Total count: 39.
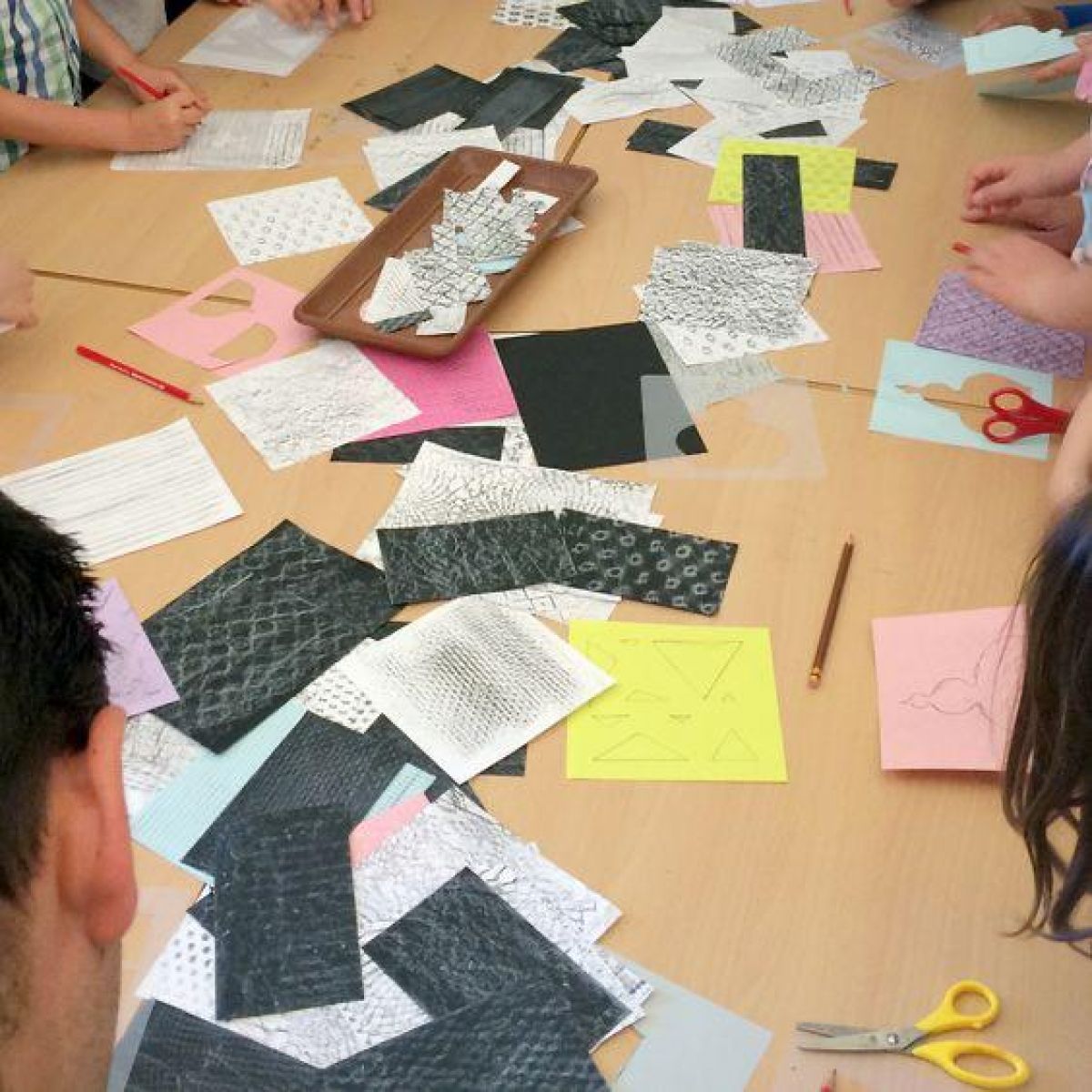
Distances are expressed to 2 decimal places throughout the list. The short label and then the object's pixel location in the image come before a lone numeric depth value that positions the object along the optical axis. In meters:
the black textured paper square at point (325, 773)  1.04
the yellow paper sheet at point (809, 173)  1.67
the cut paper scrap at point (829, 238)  1.57
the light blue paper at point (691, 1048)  0.88
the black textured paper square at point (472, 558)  1.20
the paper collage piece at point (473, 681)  1.08
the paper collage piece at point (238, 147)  1.76
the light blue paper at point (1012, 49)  1.82
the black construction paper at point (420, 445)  1.33
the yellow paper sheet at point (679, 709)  1.06
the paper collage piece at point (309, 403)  1.36
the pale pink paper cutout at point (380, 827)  1.01
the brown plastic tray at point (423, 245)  1.45
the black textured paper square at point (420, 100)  1.84
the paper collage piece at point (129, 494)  1.26
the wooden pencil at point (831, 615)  1.12
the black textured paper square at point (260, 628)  1.11
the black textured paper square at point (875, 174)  1.70
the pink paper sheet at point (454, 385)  1.38
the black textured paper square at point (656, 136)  1.77
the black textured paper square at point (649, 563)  1.19
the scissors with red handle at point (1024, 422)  1.34
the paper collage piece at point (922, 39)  1.95
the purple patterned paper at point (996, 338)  1.44
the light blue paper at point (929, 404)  1.34
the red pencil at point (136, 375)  1.41
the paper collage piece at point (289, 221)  1.62
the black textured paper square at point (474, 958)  0.92
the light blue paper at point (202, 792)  1.02
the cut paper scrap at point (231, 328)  1.47
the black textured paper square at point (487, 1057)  0.88
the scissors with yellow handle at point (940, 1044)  0.87
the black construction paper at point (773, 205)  1.61
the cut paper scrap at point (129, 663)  1.12
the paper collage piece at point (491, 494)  1.27
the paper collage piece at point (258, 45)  1.97
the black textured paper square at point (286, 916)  0.93
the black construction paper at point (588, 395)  1.34
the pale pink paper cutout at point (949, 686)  1.06
